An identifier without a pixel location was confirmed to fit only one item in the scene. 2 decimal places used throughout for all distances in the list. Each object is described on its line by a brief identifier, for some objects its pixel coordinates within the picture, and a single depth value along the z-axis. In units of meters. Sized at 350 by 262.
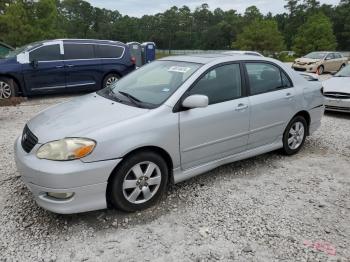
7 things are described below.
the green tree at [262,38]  41.56
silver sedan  3.08
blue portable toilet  16.11
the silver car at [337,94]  8.01
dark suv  9.01
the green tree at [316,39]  39.86
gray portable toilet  15.93
